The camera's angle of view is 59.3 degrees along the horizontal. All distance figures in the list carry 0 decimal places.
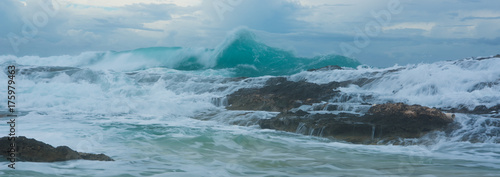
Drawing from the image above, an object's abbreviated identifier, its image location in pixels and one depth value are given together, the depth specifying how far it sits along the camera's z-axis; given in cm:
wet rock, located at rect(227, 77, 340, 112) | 1116
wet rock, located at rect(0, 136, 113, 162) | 529
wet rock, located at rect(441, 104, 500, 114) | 873
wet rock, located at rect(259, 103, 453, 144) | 791
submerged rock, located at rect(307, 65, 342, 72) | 1608
